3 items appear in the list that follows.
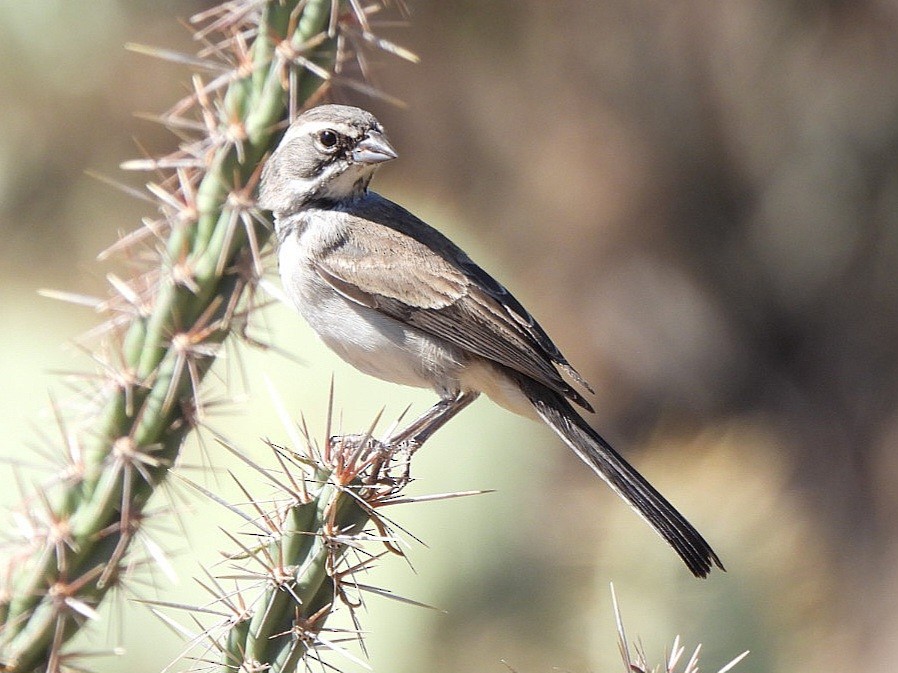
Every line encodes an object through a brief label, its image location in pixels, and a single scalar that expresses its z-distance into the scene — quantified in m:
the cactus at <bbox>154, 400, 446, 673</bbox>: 5.14
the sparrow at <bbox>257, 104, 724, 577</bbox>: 7.68
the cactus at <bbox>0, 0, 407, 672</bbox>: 6.16
